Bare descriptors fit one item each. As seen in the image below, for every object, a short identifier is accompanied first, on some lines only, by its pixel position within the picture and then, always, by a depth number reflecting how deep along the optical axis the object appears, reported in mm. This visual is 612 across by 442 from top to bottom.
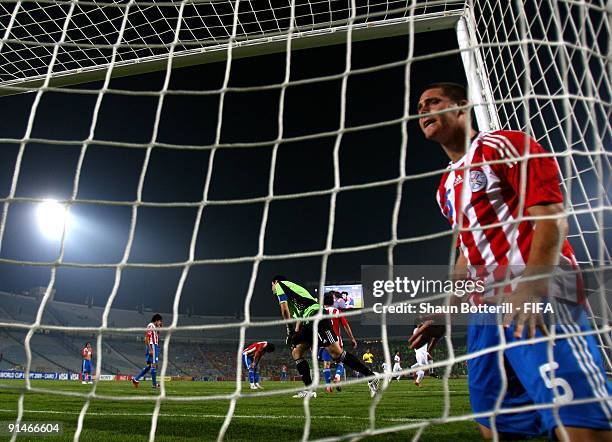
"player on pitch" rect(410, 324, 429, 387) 12798
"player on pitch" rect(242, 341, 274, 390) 10773
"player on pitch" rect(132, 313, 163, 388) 9446
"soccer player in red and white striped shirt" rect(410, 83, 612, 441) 1452
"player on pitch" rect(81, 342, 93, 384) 15453
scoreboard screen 24062
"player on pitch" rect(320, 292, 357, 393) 7111
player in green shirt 6367
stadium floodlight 24688
